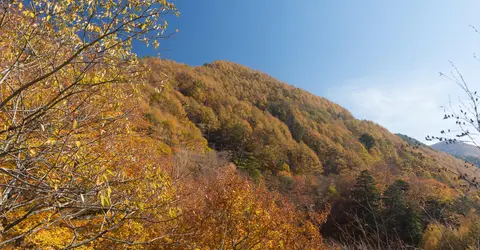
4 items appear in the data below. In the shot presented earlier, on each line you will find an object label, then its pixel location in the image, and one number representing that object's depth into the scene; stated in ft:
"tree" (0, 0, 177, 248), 10.29
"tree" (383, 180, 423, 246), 74.43
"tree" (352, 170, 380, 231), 83.30
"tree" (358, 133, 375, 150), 189.78
